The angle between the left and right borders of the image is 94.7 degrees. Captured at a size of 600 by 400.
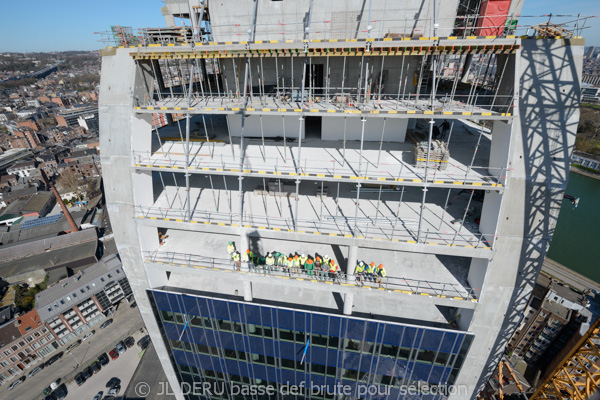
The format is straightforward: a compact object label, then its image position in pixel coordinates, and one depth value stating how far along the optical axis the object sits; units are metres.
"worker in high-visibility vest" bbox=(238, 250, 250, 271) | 13.71
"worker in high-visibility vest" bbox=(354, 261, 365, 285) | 13.10
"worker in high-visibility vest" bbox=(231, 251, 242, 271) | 13.79
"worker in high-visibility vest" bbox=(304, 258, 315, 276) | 13.52
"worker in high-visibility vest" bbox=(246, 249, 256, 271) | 13.74
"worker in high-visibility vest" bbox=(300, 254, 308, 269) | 13.69
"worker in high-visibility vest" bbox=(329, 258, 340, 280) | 13.51
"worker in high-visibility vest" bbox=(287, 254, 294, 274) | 13.50
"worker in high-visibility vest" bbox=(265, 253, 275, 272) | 13.60
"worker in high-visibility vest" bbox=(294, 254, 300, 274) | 13.59
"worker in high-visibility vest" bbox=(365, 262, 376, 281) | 13.23
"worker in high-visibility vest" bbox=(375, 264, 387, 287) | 13.19
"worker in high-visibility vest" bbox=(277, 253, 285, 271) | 13.71
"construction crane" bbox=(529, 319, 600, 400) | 12.79
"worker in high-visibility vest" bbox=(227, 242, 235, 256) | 14.50
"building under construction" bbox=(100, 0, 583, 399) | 10.76
